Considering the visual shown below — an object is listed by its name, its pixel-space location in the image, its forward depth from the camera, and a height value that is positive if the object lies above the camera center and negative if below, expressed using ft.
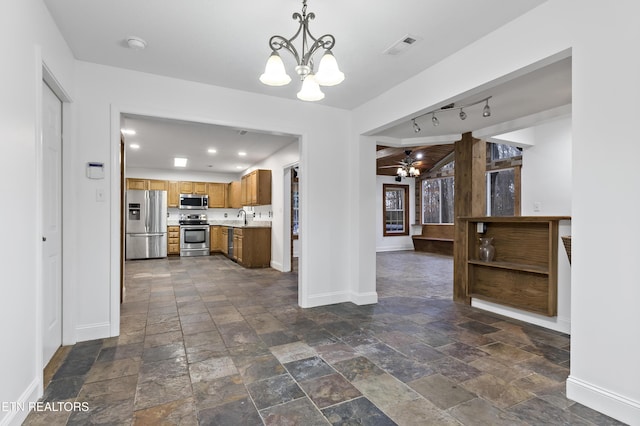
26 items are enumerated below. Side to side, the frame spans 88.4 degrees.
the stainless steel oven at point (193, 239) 29.40 -2.40
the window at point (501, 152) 23.38 +4.51
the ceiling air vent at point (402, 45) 8.39 +4.45
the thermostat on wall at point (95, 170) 9.66 +1.23
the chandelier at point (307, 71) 6.26 +2.75
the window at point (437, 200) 32.53 +1.30
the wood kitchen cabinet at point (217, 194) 31.93 +1.77
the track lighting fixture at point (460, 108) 10.93 +3.85
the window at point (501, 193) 24.25 +1.55
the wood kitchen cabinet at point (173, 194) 30.12 +1.67
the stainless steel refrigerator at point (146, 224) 26.71 -1.01
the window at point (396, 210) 34.91 +0.28
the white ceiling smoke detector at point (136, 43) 8.43 +4.41
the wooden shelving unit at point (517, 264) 10.73 -1.89
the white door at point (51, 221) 8.00 -0.24
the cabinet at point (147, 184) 28.63 +2.48
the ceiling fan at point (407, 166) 28.04 +4.11
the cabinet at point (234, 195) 29.22 +1.63
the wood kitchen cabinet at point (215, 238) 30.68 -2.42
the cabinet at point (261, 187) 23.45 +1.80
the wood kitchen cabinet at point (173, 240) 29.43 -2.51
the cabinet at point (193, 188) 30.71 +2.31
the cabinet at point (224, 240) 28.12 -2.45
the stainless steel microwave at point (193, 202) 30.22 +0.96
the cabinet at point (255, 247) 22.72 -2.42
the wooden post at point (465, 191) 14.28 +0.98
